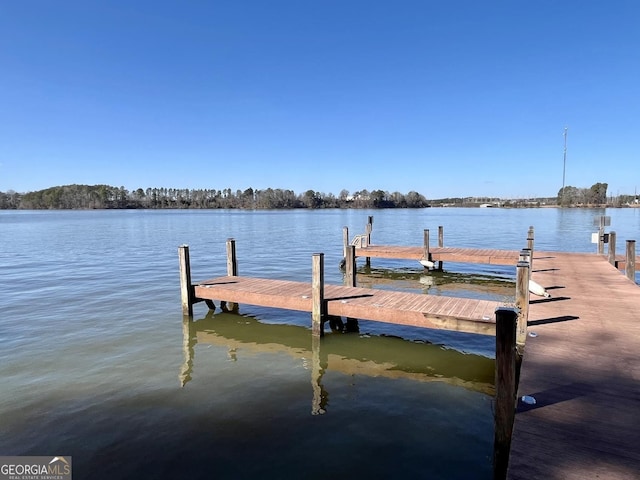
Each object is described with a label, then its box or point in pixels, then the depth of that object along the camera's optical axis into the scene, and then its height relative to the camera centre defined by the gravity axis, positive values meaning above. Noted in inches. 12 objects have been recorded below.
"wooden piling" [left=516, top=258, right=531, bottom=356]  295.0 -76.4
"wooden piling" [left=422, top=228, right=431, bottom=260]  757.9 -93.1
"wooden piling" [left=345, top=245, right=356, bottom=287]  517.0 -85.4
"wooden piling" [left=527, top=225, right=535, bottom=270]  626.3 -63.2
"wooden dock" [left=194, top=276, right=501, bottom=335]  318.7 -96.1
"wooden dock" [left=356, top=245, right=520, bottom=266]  697.6 -99.9
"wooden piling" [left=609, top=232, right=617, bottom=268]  580.1 -77.5
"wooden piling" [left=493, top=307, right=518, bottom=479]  176.7 -85.1
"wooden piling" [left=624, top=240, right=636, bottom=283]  519.8 -86.2
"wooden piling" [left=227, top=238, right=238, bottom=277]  515.2 -71.0
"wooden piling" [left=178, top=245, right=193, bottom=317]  443.8 -90.2
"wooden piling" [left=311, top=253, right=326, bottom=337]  376.5 -91.3
